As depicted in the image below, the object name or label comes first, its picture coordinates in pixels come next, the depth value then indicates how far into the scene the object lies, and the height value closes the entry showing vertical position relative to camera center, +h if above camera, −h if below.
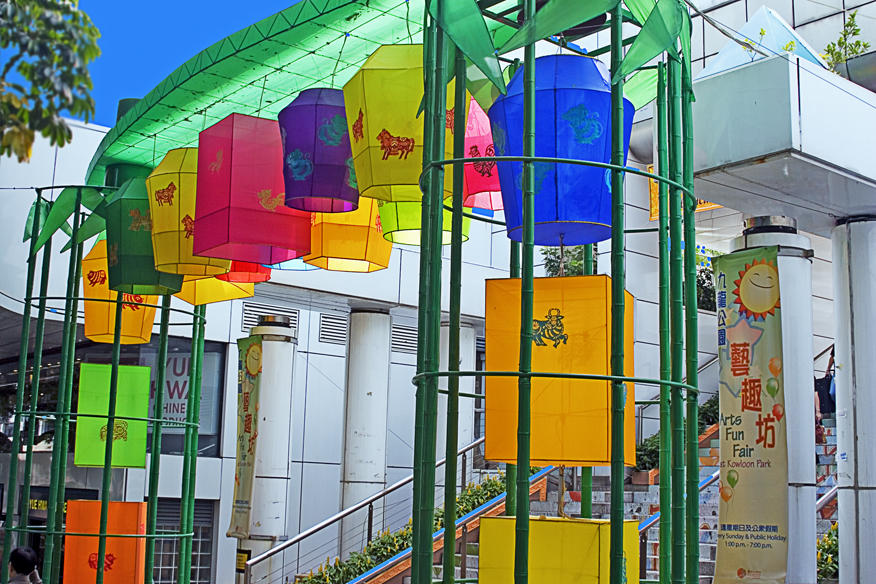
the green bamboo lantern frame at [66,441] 6.80 -0.07
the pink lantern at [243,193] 5.36 +1.23
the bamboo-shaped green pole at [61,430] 6.73 +0.00
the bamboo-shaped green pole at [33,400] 6.95 +0.19
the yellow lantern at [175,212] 5.82 +1.21
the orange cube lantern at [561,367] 3.82 +0.28
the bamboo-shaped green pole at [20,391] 6.89 +0.25
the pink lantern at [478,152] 4.95 +1.36
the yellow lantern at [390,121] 4.50 +1.35
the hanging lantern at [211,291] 7.24 +0.98
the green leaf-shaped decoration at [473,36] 3.71 +1.42
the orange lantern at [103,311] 7.55 +0.87
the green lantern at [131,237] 6.17 +1.13
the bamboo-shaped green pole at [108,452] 6.93 -0.14
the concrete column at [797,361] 7.49 +0.64
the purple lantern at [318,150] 5.05 +1.36
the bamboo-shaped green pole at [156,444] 7.09 -0.09
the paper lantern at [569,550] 3.64 -0.37
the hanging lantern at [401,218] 5.25 +1.09
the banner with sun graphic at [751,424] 6.69 +0.16
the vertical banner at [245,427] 11.30 +0.08
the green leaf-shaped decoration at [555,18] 3.66 +1.46
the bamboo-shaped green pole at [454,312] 3.76 +0.46
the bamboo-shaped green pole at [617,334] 3.54 +0.38
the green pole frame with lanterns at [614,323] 3.54 +0.44
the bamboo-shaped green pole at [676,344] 3.86 +0.38
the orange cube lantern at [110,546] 7.14 -0.79
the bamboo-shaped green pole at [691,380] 4.03 +0.26
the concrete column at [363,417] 13.50 +0.27
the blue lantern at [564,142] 3.97 +1.13
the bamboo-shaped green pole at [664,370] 4.25 +0.31
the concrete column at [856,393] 7.36 +0.42
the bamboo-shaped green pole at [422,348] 3.72 +0.33
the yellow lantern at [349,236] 5.73 +1.09
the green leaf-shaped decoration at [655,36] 3.76 +1.48
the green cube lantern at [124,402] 7.76 +0.21
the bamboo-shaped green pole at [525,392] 3.43 +0.16
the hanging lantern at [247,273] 6.44 +1.00
